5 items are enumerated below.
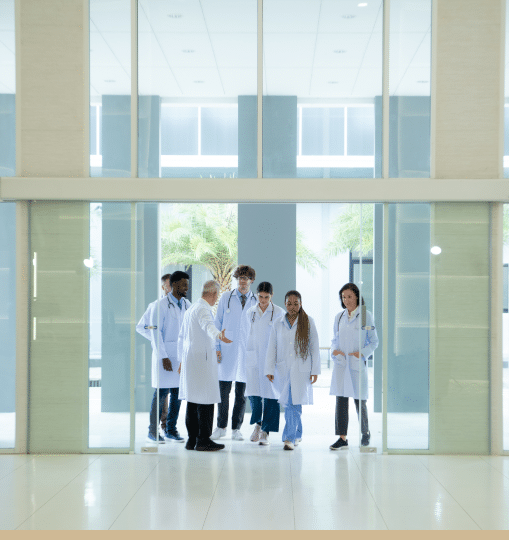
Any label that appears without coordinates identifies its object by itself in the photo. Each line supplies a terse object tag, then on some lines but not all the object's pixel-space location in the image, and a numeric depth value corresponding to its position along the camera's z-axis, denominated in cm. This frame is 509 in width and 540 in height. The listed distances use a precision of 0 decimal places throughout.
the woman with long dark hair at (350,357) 632
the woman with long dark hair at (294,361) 633
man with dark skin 669
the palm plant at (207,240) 1770
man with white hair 617
